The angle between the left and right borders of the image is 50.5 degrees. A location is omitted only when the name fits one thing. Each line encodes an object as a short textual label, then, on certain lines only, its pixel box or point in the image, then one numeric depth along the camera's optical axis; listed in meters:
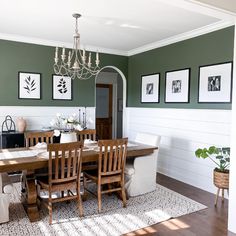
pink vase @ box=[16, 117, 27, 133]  4.74
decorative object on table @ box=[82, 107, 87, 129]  5.58
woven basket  3.39
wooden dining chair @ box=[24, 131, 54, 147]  3.92
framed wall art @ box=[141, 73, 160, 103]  5.18
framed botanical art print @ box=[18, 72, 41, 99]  4.93
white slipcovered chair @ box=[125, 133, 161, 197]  3.76
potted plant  3.40
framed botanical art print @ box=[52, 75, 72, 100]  5.25
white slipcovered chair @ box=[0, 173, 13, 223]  2.85
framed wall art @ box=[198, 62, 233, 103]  3.75
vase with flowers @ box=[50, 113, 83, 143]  3.53
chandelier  5.28
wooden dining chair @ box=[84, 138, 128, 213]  3.18
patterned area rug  2.78
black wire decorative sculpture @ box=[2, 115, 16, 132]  4.81
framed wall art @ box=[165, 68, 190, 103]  4.47
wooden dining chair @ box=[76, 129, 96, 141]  4.40
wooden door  7.54
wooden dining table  2.80
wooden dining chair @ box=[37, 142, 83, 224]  2.85
